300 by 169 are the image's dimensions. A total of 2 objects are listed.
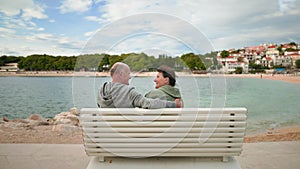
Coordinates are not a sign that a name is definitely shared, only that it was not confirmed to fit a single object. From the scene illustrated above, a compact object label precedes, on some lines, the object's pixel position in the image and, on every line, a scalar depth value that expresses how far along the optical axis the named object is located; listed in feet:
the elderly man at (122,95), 8.27
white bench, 8.25
